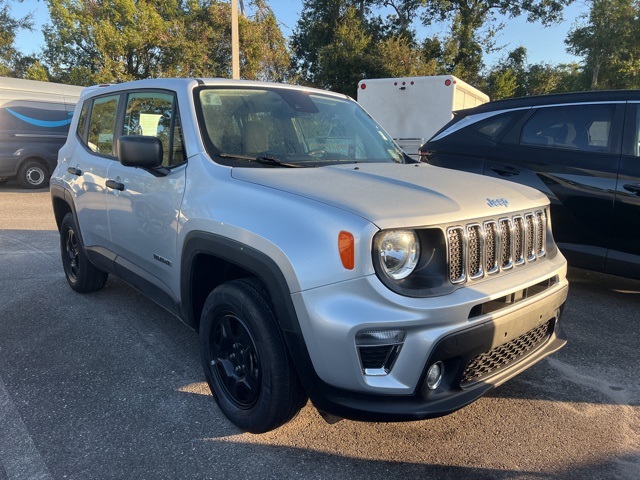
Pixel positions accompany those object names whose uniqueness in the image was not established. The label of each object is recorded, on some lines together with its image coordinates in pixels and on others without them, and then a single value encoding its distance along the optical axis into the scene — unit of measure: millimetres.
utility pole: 13344
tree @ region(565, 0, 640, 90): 26969
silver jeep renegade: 2086
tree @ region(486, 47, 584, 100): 27688
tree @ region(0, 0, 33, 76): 23891
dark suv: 4391
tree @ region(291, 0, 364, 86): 25203
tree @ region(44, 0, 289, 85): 20406
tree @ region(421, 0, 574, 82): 26516
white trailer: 11289
